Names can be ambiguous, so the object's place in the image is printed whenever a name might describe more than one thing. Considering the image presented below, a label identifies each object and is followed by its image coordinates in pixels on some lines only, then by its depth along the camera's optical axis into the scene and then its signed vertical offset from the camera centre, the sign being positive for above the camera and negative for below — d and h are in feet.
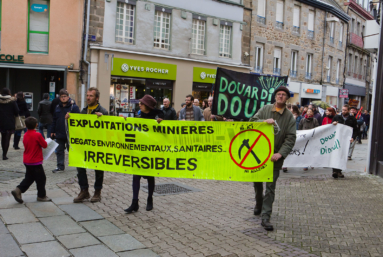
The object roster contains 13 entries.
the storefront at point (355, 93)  126.31 +9.37
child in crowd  21.12 -2.94
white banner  33.88 -2.31
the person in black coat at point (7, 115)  35.65 -1.02
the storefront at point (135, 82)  65.41 +4.84
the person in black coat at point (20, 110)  41.57 -0.57
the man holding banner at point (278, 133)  18.42 -0.77
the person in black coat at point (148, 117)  20.18 -0.35
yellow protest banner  18.98 -1.81
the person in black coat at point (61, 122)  29.27 -1.17
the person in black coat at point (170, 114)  27.14 -0.17
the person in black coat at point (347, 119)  36.15 +0.06
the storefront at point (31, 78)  59.00 +4.21
